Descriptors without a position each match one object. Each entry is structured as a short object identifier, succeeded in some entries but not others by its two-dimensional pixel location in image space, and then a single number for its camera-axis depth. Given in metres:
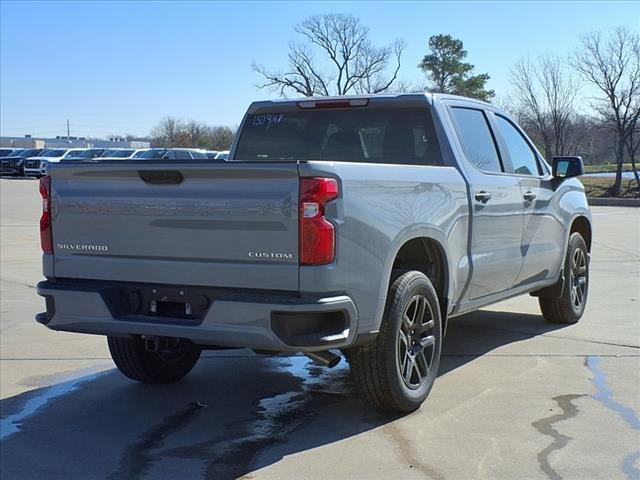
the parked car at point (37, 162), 49.25
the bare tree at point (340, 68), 66.81
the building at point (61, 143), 122.74
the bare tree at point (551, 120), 39.72
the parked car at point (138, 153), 37.23
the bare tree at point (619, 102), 33.91
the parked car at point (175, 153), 29.53
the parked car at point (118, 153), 45.41
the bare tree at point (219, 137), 86.00
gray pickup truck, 4.02
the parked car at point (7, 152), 57.94
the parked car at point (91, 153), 45.74
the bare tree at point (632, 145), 34.44
